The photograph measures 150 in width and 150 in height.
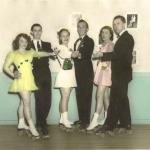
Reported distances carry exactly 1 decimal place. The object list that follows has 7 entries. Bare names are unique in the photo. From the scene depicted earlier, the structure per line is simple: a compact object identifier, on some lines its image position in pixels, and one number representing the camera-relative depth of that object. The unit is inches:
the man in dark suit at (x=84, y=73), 203.4
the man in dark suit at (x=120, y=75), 195.8
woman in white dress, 204.1
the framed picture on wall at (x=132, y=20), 212.9
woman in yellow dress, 192.8
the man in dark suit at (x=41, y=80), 201.7
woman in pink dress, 201.7
